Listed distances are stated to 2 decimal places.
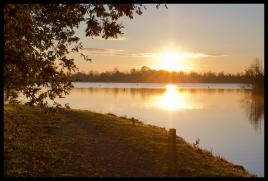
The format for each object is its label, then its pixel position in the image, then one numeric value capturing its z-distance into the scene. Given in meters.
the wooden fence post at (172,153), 17.91
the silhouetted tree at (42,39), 14.58
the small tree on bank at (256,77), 108.44
